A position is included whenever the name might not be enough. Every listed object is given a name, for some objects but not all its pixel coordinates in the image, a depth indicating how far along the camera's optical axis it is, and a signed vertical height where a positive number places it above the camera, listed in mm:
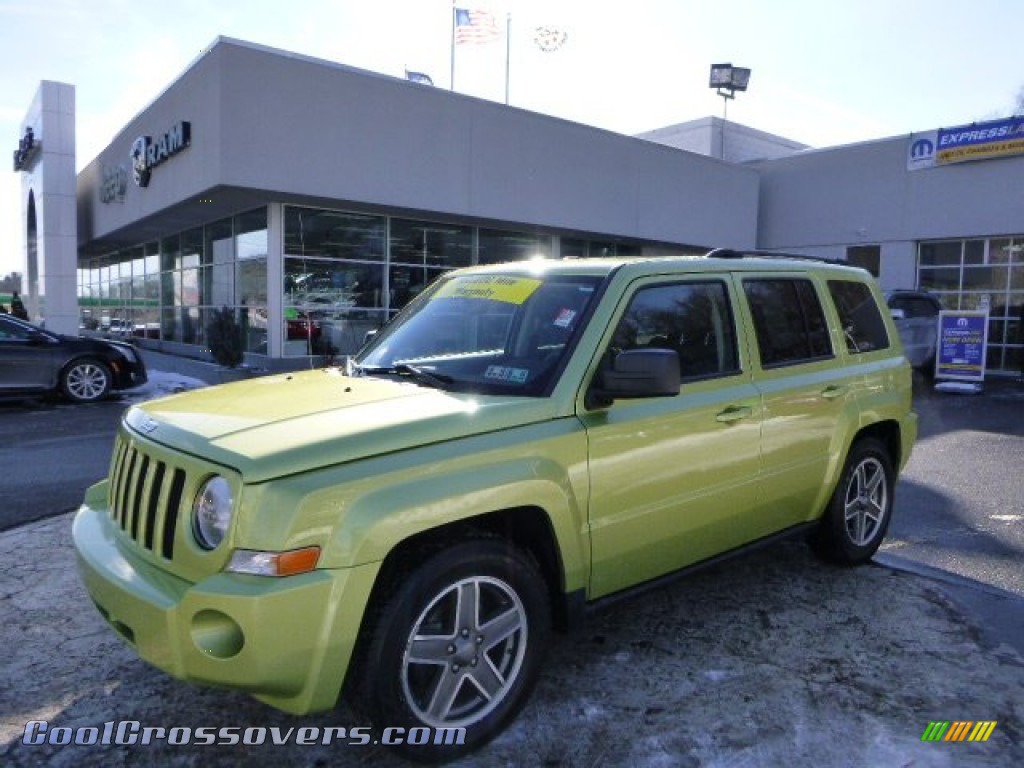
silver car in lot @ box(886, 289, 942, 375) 15734 +149
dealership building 13797 +2583
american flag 21766 +7914
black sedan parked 11422 -829
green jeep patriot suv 2514 -614
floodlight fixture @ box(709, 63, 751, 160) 29641 +9070
